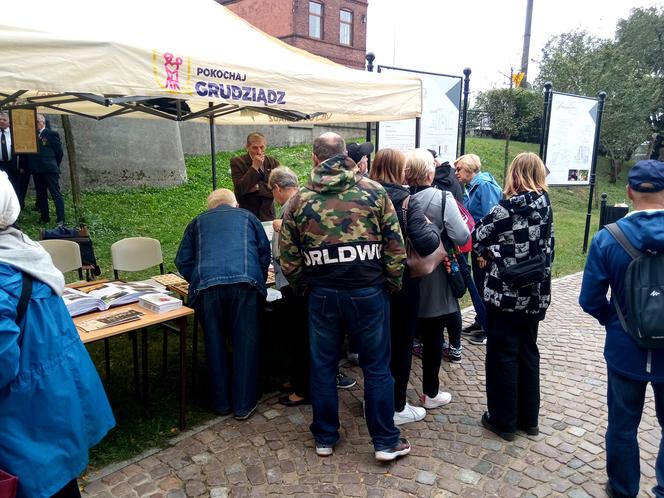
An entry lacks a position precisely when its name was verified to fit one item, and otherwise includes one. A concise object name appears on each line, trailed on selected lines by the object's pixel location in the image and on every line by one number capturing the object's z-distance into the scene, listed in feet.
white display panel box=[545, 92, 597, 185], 25.13
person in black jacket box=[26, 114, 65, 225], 28.58
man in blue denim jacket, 10.90
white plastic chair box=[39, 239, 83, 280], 13.80
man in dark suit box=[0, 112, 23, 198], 24.43
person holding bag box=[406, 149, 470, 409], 10.62
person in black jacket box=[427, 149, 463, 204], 13.79
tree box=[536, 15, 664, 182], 57.67
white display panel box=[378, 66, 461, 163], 18.92
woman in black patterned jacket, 9.77
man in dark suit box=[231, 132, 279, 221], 16.47
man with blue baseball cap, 7.72
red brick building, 86.48
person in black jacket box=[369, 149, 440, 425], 9.64
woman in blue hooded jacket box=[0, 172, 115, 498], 5.50
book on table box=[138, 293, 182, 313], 10.47
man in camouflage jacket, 8.76
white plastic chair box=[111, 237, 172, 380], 14.75
